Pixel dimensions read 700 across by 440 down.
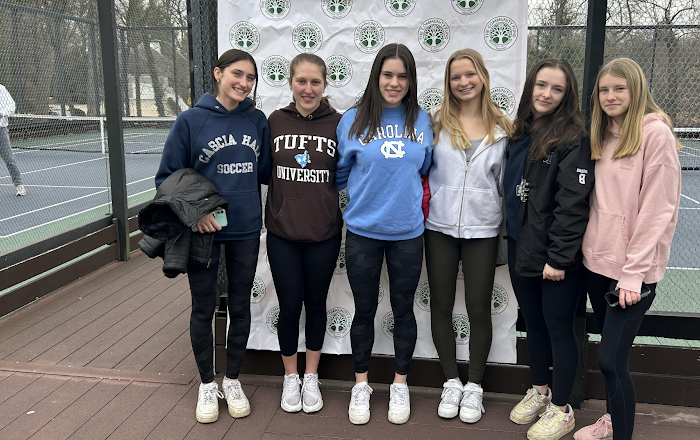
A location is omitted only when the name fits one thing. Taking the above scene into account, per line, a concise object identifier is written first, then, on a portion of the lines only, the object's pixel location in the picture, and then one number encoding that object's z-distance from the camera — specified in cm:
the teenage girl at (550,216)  227
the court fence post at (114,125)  478
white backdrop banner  279
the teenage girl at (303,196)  262
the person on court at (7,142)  453
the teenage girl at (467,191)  257
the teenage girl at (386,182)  253
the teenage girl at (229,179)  255
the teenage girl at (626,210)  208
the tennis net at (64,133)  512
